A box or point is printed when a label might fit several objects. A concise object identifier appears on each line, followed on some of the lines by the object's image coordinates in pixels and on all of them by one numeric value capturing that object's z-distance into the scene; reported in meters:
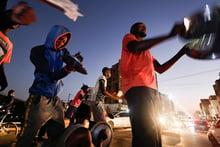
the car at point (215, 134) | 4.45
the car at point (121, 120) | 11.39
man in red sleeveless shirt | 1.28
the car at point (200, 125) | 13.04
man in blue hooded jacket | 1.47
